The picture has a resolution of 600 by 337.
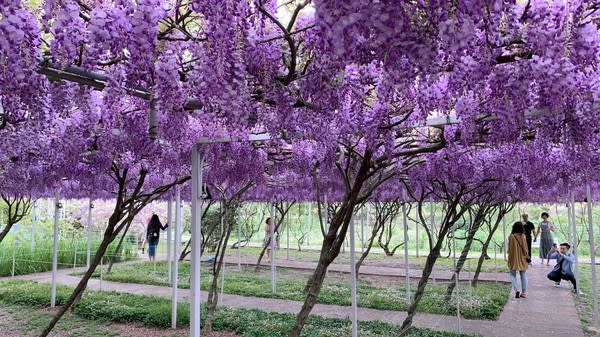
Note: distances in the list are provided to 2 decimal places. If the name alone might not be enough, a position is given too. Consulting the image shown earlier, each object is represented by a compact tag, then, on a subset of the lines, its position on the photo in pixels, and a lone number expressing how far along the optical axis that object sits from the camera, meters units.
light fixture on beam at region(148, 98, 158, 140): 2.59
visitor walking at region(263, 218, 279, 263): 12.19
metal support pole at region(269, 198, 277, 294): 7.83
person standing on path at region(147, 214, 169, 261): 12.41
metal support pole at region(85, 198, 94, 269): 8.20
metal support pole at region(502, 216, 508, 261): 12.62
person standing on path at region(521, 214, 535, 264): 10.31
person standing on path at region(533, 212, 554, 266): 11.69
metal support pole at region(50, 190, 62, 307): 7.03
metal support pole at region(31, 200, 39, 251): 11.44
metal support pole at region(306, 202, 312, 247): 17.86
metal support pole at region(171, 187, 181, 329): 5.47
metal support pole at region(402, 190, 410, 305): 6.83
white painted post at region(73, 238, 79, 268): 11.86
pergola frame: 2.05
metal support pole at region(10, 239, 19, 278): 10.23
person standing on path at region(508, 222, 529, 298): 7.34
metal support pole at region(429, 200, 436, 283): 5.35
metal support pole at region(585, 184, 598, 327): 5.30
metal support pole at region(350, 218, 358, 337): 4.32
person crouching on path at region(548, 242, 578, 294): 8.02
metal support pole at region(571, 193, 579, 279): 6.40
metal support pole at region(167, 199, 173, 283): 7.03
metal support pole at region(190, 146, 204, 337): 3.77
